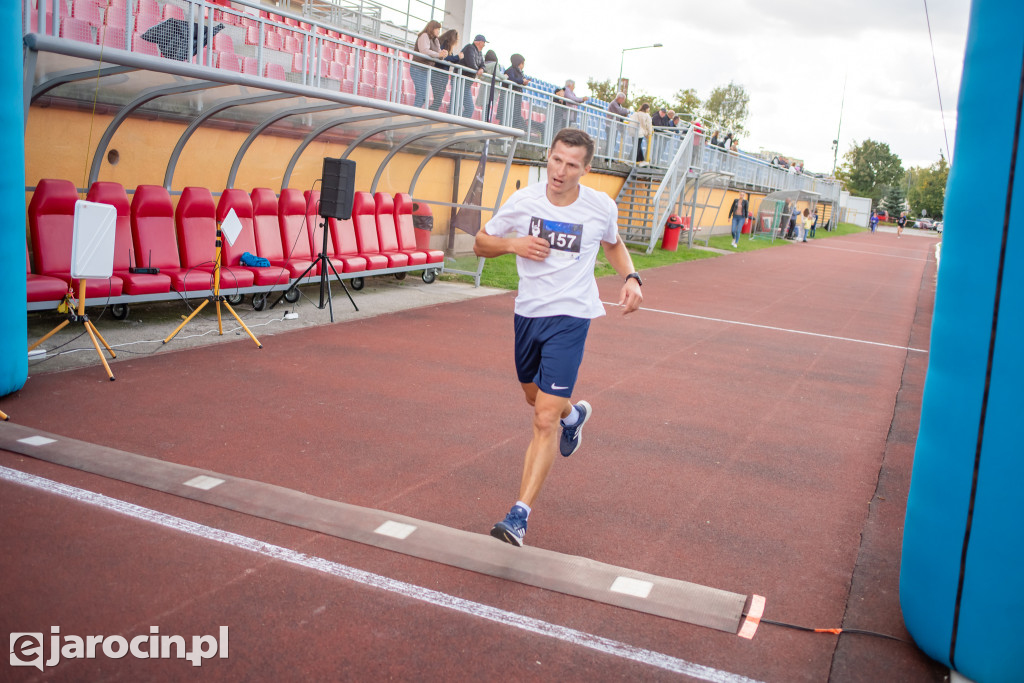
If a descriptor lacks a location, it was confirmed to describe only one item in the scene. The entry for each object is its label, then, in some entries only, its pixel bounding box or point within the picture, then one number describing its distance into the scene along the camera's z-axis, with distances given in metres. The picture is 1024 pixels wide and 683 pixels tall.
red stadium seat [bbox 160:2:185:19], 9.56
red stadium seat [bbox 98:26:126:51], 8.90
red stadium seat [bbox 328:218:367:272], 12.32
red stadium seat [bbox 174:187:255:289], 10.36
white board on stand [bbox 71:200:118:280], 6.91
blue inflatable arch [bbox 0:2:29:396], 5.91
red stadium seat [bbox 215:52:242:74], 10.72
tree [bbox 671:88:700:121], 78.31
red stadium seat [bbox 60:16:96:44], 8.38
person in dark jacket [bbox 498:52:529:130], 18.20
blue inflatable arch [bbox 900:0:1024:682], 3.37
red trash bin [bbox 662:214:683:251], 27.08
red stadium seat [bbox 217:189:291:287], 10.77
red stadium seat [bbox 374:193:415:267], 14.09
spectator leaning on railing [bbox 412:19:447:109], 13.85
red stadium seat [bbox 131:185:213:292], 9.79
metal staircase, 27.12
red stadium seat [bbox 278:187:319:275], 12.19
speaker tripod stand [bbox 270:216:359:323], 11.17
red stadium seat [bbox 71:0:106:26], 8.59
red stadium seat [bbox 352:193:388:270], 13.62
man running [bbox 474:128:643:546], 4.56
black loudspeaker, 10.78
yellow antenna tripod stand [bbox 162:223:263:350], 9.10
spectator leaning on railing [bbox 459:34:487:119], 15.22
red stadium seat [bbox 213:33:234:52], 10.62
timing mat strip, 4.12
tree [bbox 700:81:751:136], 84.38
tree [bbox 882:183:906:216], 103.38
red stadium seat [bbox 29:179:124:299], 8.66
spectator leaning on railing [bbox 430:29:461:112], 14.30
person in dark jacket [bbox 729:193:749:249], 33.78
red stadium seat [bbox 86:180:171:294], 9.20
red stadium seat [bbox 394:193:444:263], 14.62
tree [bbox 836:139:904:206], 108.31
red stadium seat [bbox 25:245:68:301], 7.80
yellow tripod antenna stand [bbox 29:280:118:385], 7.23
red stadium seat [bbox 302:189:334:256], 12.63
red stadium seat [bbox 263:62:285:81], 11.75
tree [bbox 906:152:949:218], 96.94
